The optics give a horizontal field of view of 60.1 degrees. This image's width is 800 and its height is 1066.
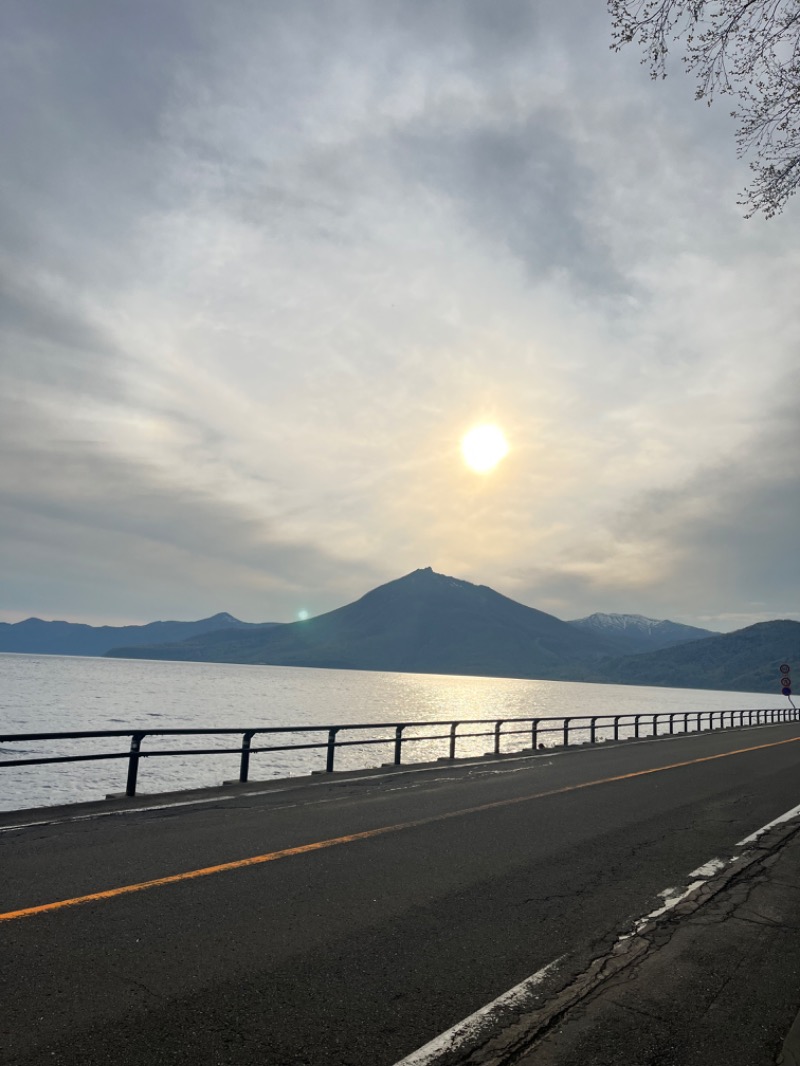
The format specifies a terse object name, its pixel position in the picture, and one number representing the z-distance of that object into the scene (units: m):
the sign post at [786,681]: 47.41
